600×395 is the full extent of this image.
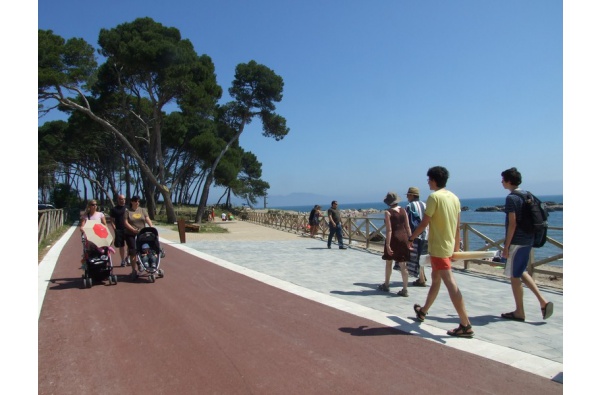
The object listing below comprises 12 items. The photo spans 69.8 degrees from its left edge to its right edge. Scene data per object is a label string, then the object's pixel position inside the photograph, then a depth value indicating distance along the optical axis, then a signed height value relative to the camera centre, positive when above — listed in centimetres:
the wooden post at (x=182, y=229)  1387 -102
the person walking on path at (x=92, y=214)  718 -28
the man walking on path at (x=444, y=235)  420 -36
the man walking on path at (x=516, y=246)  459 -49
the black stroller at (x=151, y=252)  707 -90
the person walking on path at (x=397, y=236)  611 -53
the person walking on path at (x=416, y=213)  640 -21
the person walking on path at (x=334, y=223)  1260 -72
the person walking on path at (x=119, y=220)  746 -38
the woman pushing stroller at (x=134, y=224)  728 -46
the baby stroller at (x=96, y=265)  663 -104
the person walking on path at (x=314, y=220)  1733 -88
